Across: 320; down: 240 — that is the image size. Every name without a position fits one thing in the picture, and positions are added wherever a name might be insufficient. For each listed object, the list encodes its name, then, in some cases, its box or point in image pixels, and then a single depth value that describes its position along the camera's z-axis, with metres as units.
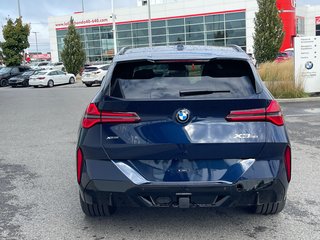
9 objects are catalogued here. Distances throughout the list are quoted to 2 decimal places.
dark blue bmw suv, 2.65
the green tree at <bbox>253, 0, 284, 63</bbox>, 21.02
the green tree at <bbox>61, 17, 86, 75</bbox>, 29.53
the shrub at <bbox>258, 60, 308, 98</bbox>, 11.36
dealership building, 37.98
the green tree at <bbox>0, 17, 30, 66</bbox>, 30.14
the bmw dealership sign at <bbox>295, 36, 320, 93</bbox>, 11.49
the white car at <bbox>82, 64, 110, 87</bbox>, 22.56
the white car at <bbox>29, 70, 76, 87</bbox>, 24.21
